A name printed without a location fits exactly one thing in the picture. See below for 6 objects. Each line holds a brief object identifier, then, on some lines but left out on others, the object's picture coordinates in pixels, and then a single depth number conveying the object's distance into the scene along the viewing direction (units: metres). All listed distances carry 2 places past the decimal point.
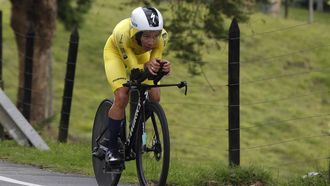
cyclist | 14.66
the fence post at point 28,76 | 28.72
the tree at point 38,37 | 36.53
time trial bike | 14.15
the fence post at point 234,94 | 19.19
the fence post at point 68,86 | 25.78
